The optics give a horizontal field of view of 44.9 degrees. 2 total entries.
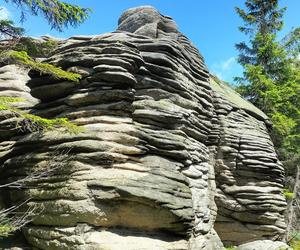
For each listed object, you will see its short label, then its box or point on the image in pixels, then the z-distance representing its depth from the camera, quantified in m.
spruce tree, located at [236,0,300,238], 21.42
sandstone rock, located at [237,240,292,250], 14.69
